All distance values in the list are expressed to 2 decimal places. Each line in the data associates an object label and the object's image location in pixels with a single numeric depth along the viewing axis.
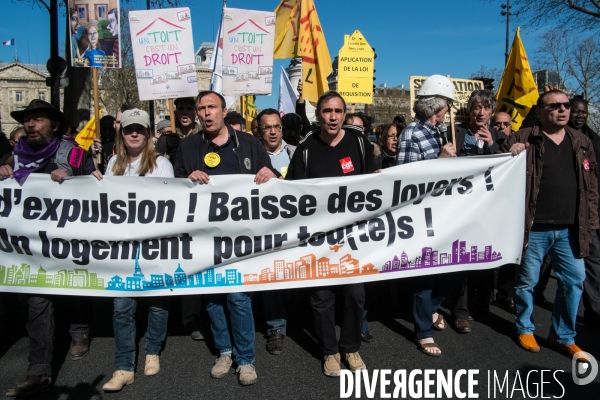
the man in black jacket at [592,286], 4.45
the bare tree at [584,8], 13.26
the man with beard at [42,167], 3.43
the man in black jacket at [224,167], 3.60
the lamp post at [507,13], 23.31
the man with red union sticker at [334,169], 3.68
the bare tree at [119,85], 30.78
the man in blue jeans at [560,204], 3.88
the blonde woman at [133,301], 3.51
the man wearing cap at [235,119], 6.20
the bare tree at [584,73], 29.11
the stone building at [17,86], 75.88
